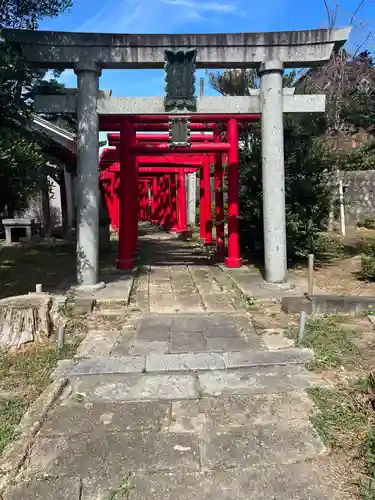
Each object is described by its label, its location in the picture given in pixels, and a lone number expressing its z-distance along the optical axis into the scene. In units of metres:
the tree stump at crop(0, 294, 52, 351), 4.68
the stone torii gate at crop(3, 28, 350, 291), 6.85
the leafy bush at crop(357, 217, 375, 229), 15.15
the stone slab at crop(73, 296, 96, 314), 5.96
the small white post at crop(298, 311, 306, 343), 4.76
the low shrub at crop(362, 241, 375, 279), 7.23
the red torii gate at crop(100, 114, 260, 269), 8.88
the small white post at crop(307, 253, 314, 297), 5.96
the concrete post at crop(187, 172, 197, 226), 21.01
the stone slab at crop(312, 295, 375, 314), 5.68
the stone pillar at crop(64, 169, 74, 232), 16.98
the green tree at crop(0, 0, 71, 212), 5.18
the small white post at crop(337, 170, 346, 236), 13.54
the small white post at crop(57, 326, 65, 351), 4.62
